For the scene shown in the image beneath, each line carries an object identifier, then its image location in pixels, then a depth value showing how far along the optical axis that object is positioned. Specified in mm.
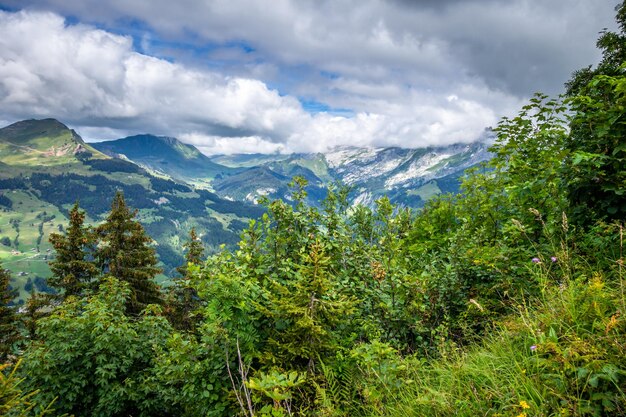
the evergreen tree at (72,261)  30017
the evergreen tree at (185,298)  38188
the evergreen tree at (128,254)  32062
